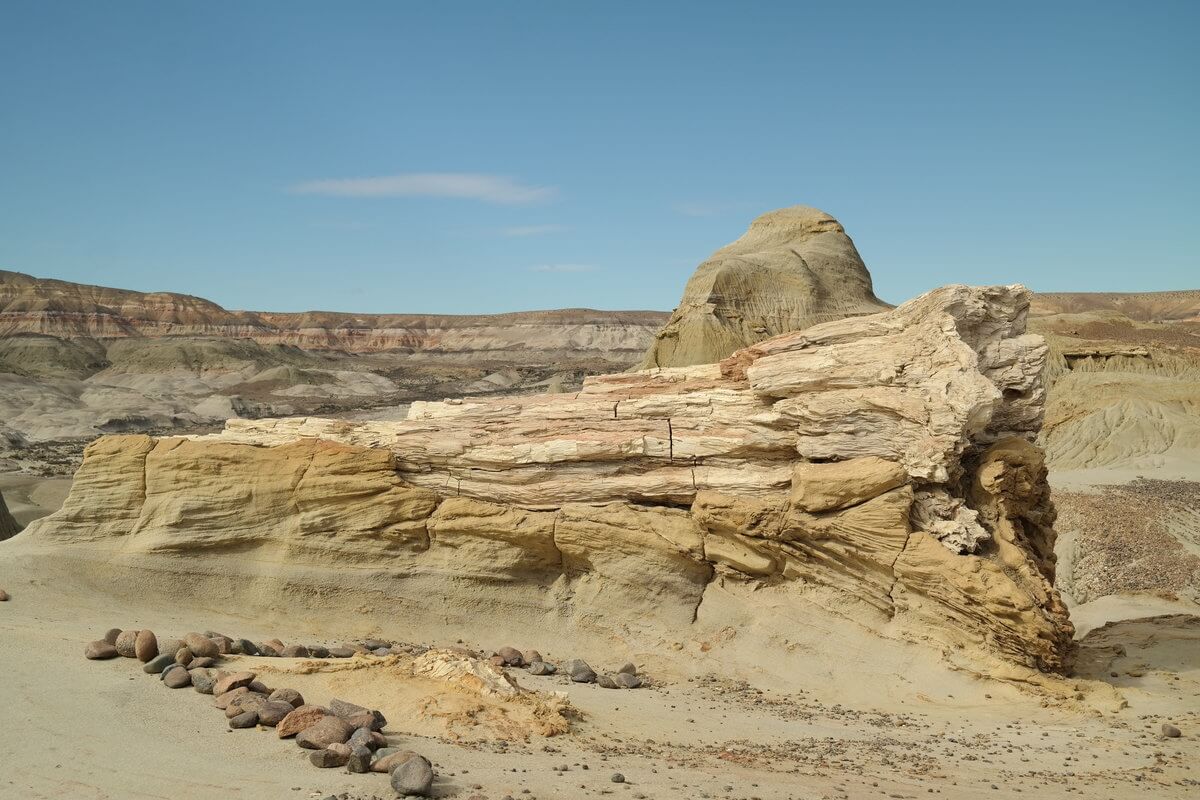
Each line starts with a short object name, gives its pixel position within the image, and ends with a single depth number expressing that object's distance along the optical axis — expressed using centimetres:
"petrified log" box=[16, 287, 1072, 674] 1134
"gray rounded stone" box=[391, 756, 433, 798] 638
